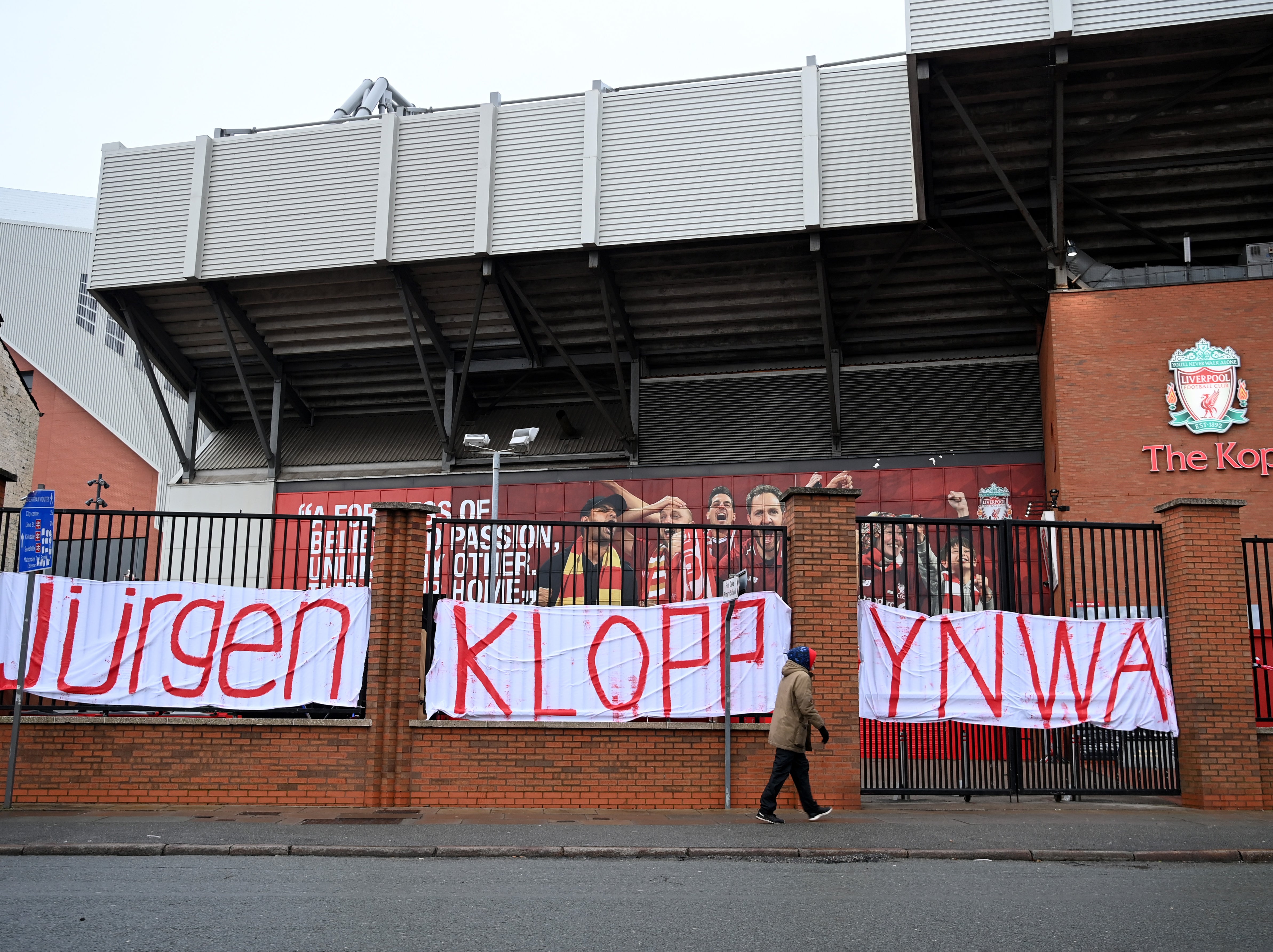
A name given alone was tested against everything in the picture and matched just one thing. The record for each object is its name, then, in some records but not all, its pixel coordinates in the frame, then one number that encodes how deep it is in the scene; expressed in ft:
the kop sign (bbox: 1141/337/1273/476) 67.62
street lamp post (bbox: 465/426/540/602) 57.93
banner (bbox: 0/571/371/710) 39.29
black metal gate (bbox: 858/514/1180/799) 41.50
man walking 35.19
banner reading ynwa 41.14
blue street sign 36.50
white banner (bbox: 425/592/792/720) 39.81
